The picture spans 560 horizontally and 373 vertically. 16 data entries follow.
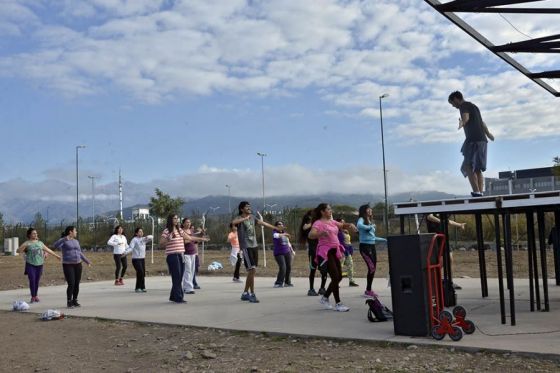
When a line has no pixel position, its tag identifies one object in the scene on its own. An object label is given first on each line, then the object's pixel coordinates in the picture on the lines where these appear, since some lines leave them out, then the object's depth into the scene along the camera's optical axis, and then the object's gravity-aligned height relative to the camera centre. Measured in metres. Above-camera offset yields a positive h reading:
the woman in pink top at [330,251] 9.74 -0.35
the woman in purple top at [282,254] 13.95 -0.56
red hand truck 7.18 -1.00
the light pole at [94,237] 55.14 -0.18
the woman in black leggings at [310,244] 12.27 -0.33
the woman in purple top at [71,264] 12.09 -0.53
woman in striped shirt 12.05 -0.36
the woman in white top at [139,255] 15.02 -0.50
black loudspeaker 7.43 -0.67
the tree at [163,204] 66.38 +3.02
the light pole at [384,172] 44.43 +3.79
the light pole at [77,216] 55.74 +1.74
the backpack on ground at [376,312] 8.70 -1.17
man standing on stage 9.09 +1.15
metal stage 7.70 +0.17
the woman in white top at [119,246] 17.05 -0.31
